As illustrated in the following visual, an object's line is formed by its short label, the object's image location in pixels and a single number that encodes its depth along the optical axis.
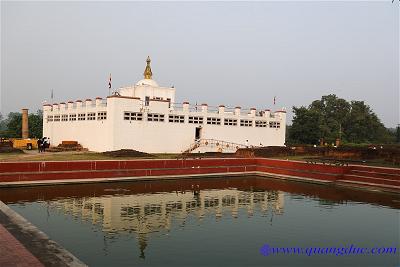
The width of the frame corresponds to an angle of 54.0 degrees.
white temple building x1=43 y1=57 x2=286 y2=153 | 32.66
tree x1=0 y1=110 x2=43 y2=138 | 58.16
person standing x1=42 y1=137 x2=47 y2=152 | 34.00
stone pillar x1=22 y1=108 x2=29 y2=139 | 44.22
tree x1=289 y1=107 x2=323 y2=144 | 51.44
